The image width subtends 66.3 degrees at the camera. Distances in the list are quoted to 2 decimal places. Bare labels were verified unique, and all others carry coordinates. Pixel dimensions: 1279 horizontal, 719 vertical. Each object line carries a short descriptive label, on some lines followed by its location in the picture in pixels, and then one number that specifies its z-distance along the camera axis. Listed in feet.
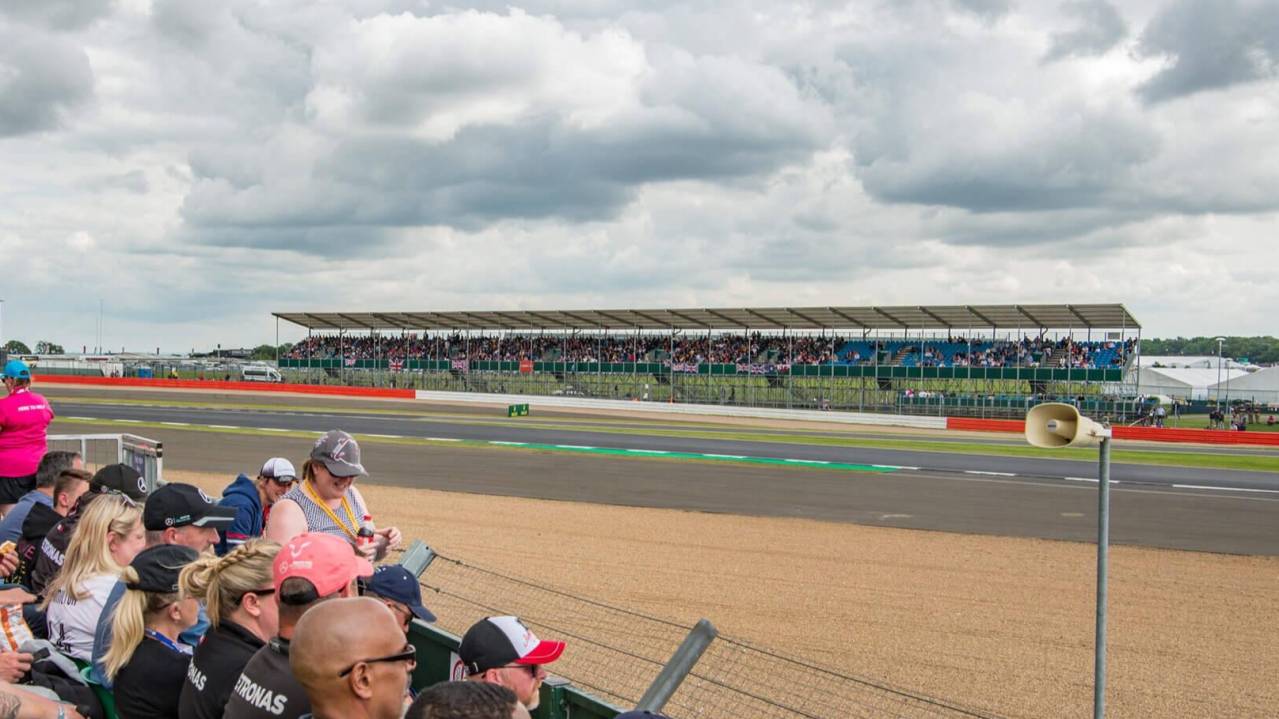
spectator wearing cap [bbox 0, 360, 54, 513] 28.17
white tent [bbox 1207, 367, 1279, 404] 217.77
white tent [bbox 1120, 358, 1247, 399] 249.96
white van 225.15
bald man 7.99
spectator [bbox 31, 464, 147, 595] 17.43
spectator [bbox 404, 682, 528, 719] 7.14
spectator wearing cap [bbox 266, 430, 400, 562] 17.33
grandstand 150.61
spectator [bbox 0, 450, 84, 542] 21.19
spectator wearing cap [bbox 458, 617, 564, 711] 10.28
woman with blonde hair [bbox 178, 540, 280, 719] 10.71
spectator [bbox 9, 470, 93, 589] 19.36
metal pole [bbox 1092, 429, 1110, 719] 15.21
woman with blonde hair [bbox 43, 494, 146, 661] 14.60
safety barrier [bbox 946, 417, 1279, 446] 127.03
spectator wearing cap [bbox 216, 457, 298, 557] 22.20
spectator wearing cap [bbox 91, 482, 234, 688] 15.48
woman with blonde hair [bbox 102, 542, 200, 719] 11.92
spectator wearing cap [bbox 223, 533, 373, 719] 9.34
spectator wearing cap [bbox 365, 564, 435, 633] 13.69
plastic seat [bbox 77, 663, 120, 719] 13.09
